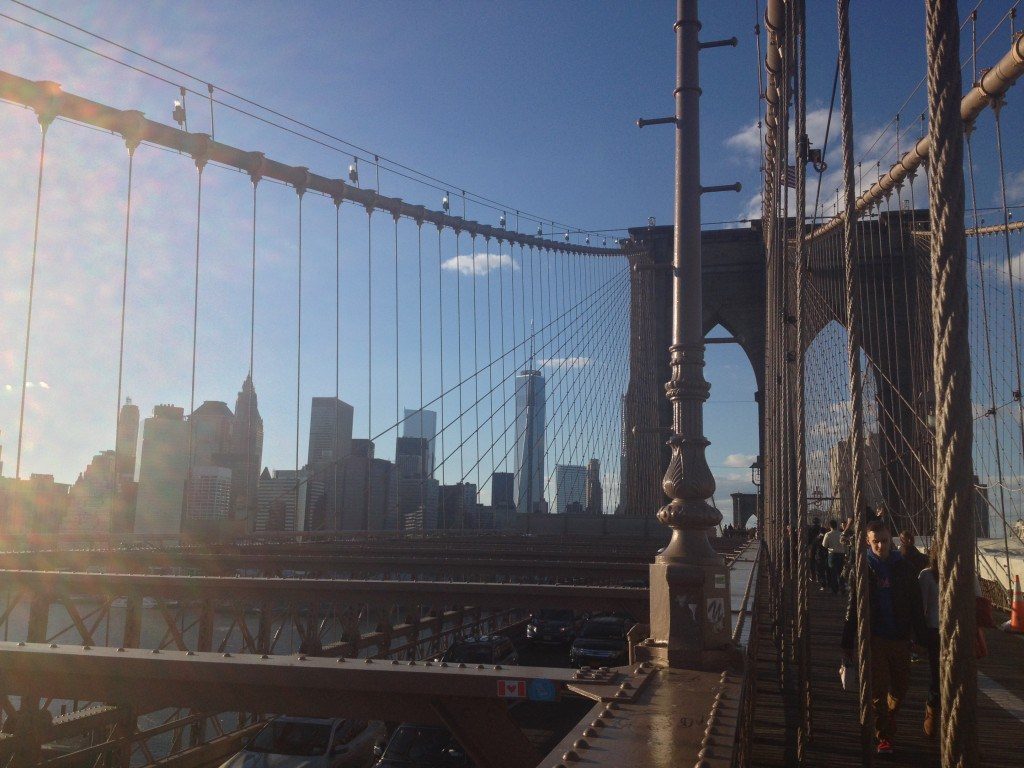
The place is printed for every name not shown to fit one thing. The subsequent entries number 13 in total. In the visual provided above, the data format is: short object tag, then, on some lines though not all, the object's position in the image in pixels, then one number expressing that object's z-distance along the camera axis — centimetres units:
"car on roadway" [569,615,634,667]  1574
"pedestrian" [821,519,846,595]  1302
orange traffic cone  930
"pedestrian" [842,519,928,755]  440
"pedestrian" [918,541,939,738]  436
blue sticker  297
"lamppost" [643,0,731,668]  313
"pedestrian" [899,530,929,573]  554
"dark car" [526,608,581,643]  2147
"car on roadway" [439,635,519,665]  1334
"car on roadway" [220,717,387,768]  830
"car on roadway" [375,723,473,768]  940
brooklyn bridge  197
